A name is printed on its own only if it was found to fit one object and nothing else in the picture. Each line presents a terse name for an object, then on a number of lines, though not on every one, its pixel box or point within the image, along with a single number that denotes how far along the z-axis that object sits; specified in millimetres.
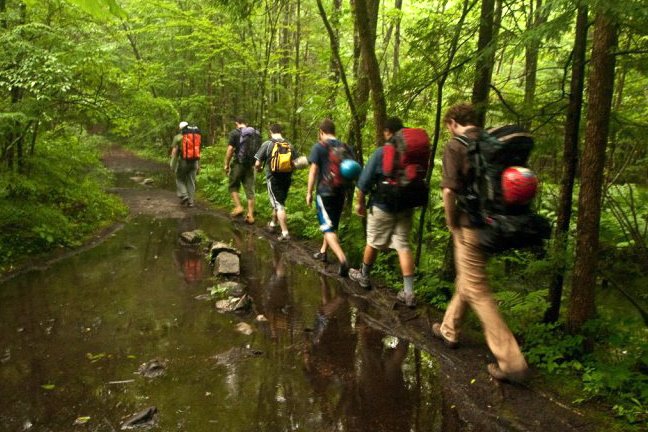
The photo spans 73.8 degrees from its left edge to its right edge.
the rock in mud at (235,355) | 4469
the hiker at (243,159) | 10227
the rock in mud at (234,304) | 5629
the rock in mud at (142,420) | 3457
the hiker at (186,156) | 11320
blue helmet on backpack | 6531
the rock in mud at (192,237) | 8703
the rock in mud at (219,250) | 7656
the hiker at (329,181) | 6824
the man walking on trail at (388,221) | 5605
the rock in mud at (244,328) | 5060
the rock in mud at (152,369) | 4203
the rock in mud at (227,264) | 6922
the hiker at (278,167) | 8789
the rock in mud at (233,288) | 6168
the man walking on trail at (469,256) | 3977
